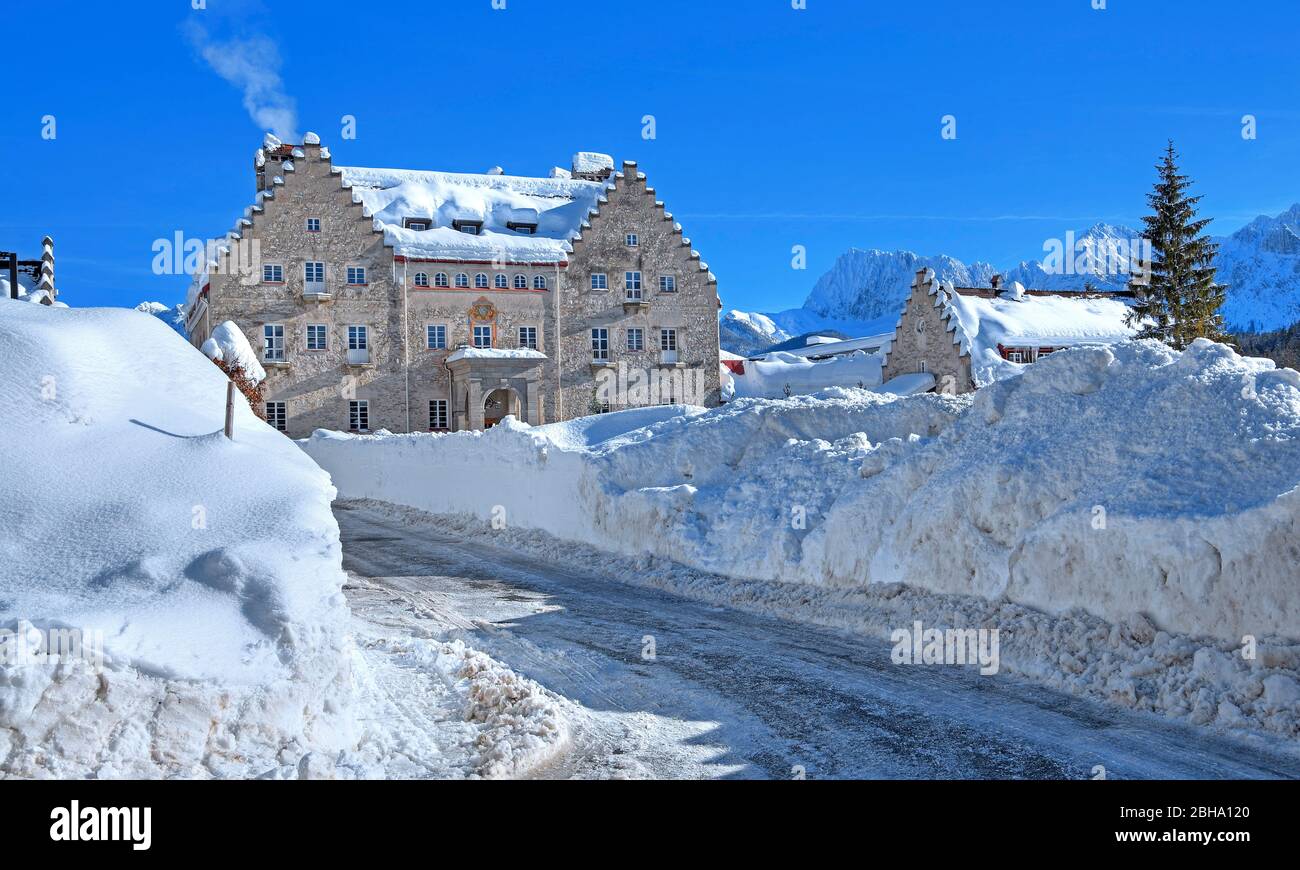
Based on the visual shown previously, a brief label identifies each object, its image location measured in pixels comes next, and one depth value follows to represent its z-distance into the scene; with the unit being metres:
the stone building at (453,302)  44.53
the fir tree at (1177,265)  41.16
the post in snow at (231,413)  7.94
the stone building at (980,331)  46.22
